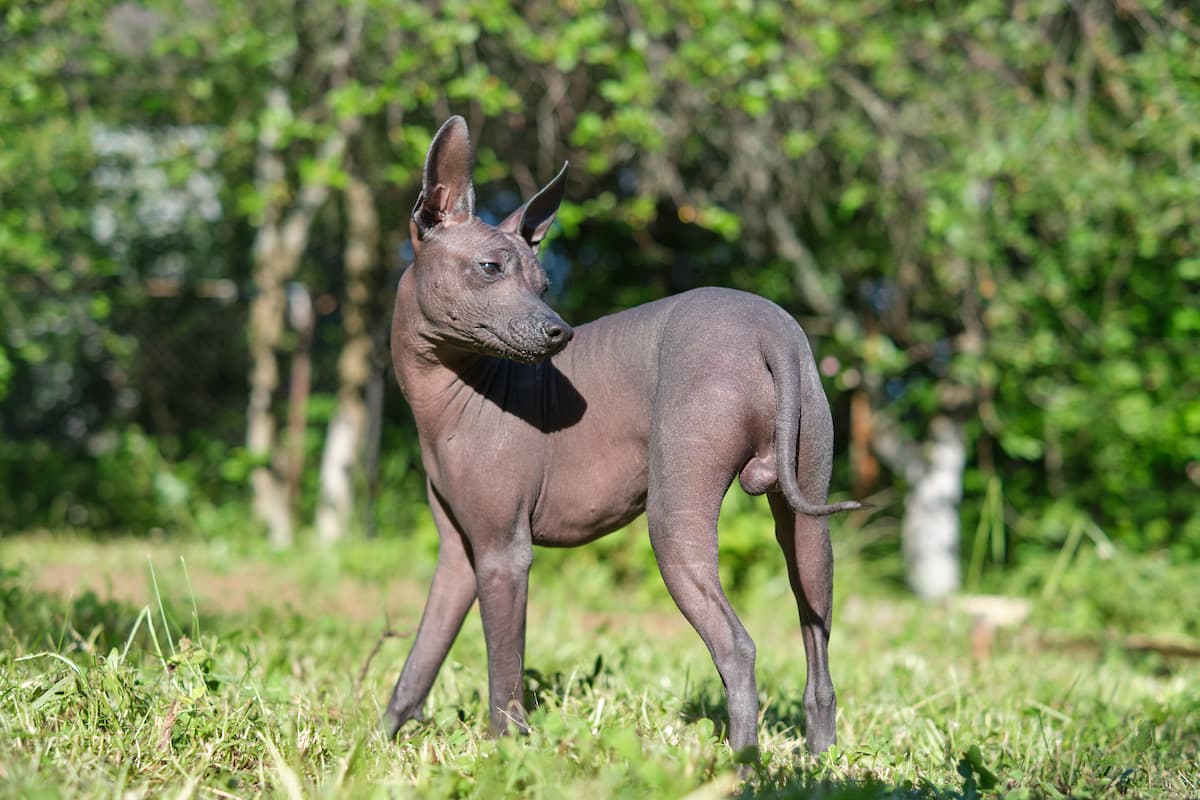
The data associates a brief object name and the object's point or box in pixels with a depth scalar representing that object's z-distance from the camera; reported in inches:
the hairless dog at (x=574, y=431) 101.1
